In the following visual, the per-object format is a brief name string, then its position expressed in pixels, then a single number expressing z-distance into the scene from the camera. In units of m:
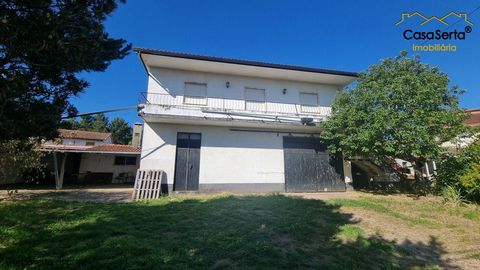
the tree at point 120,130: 47.59
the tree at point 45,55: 3.94
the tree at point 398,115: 9.48
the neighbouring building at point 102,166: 18.27
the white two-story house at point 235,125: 11.21
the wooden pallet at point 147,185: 10.11
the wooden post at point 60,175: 13.50
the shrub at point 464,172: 8.56
